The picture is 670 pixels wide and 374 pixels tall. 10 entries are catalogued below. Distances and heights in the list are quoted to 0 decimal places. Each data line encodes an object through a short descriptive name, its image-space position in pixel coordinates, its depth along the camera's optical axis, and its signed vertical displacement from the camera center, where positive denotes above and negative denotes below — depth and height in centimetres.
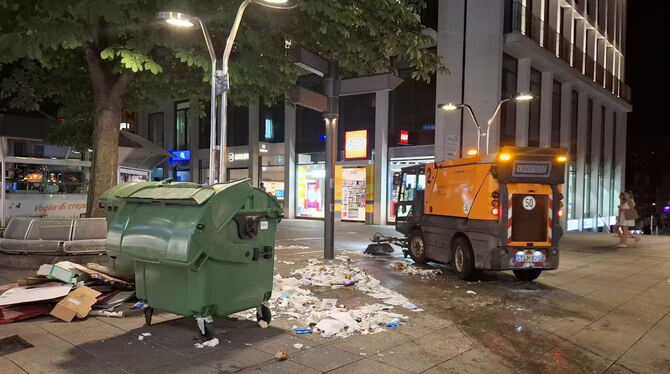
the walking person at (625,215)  1542 -87
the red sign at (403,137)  2126 +202
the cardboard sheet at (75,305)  572 -149
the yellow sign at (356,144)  2269 +180
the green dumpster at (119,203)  575 -30
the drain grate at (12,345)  474 -166
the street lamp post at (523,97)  1314 +238
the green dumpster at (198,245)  484 -66
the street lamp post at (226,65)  685 +171
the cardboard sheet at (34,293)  576 -140
